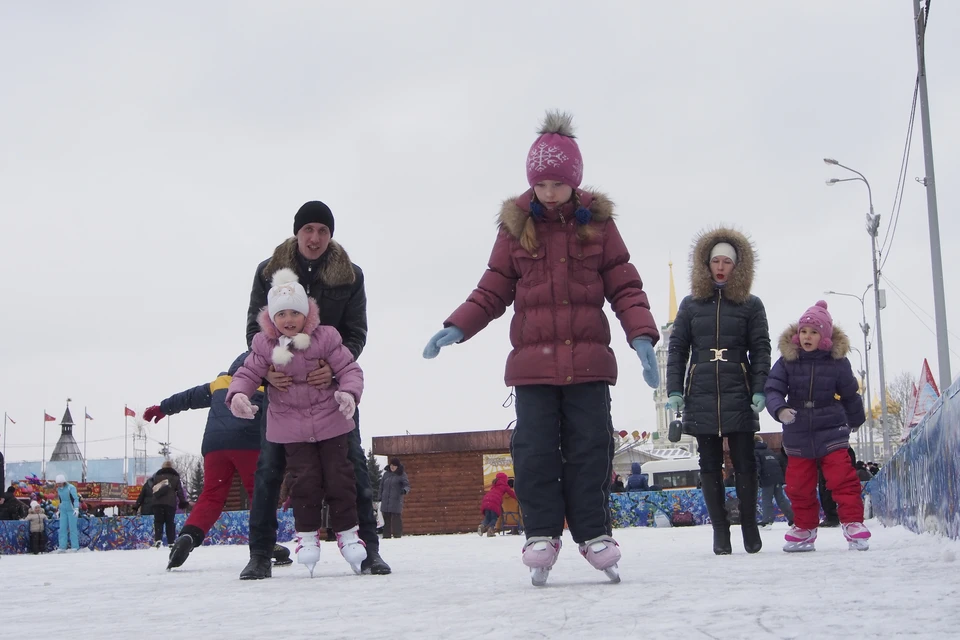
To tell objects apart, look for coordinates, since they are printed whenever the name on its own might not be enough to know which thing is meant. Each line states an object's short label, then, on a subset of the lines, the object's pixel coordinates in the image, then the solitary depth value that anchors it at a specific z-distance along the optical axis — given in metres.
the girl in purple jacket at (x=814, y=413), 6.87
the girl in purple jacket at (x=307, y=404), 5.48
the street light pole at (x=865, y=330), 46.59
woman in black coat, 6.73
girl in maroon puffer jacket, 4.64
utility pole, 17.66
